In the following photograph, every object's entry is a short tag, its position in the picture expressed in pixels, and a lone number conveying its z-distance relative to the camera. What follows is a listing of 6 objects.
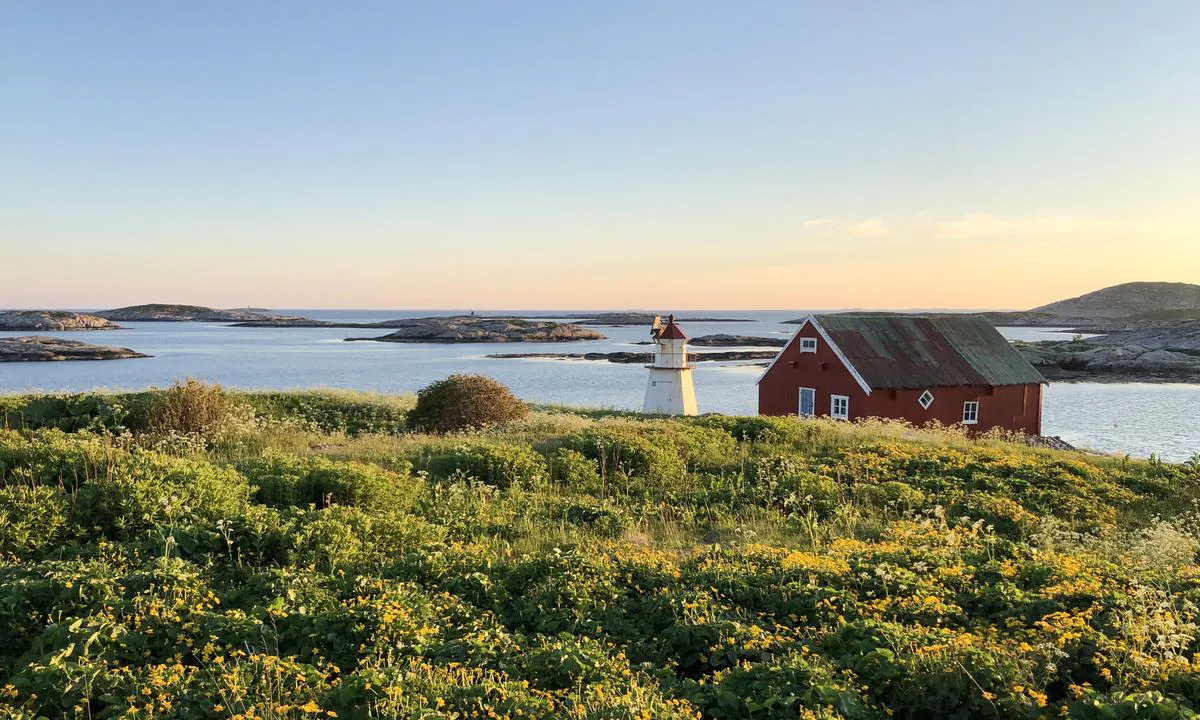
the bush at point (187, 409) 16.91
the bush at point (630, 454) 14.10
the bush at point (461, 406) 21.05
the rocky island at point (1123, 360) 80.56
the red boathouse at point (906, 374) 29.78
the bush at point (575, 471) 13.16
